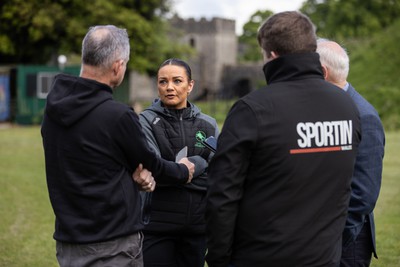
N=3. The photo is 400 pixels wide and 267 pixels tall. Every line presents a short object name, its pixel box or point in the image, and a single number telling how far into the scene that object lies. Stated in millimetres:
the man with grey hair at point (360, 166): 7377
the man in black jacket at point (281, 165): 5876
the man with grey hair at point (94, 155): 6341
